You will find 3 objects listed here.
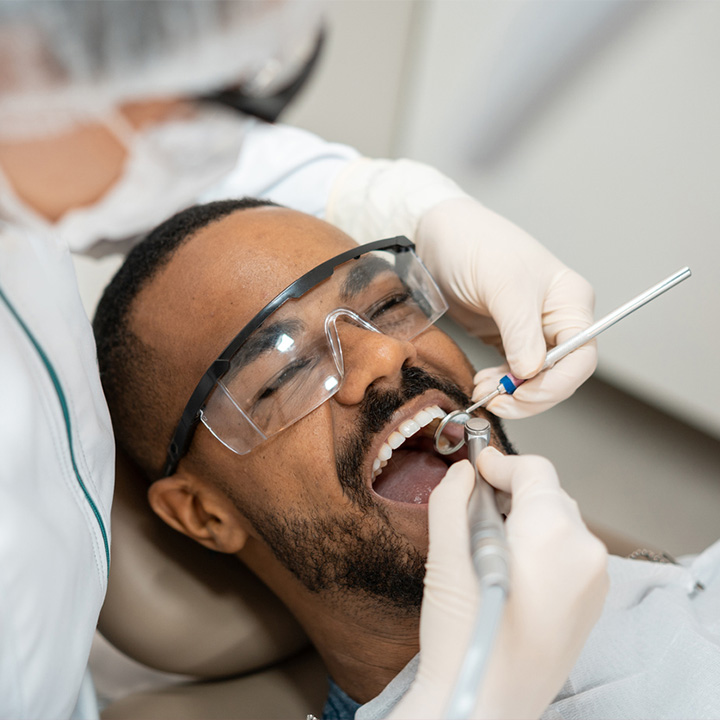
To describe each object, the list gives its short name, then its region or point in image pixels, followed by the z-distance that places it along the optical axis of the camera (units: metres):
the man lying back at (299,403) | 0.45
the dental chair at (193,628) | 0.51
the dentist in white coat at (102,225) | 0.28
